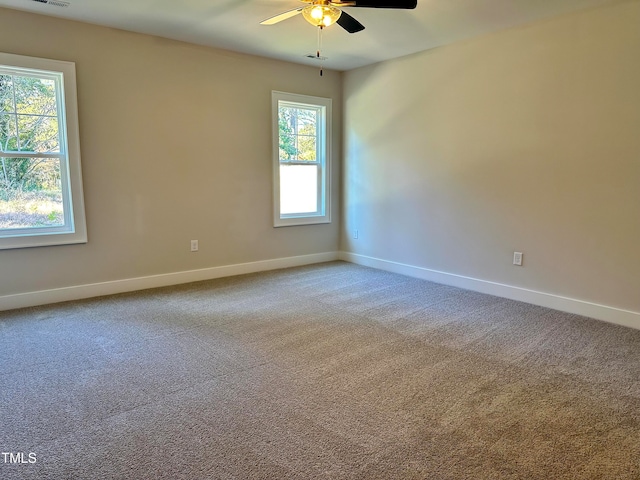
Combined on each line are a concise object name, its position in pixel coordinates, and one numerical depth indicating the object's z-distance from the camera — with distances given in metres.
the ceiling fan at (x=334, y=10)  2.64
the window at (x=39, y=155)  3.51
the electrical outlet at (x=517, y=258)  3.89
